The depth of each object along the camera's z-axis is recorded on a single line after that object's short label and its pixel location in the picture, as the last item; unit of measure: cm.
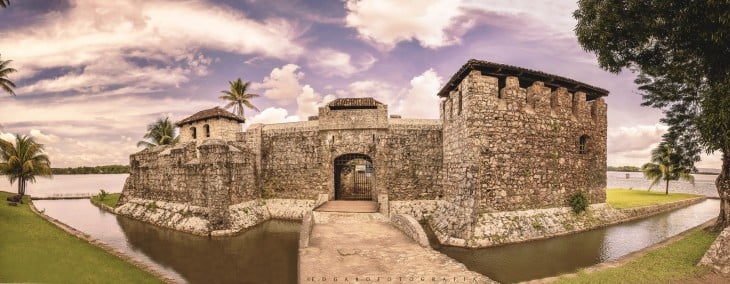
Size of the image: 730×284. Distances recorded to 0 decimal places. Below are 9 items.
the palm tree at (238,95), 3603
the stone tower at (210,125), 2194
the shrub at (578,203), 1628
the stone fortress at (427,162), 1398
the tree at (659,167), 3167
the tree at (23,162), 2703
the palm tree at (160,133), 3716
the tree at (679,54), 893
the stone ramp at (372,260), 820
